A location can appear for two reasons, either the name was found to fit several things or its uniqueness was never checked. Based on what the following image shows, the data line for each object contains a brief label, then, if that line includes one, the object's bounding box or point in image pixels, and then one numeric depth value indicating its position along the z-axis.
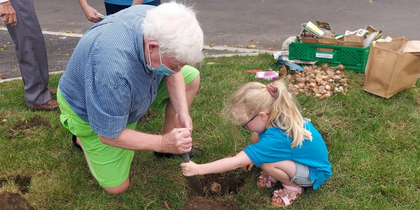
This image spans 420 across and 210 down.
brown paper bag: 3.34
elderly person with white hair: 1.74
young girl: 2.09
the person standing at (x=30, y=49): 3.15
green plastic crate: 3.99
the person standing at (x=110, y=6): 3.29
